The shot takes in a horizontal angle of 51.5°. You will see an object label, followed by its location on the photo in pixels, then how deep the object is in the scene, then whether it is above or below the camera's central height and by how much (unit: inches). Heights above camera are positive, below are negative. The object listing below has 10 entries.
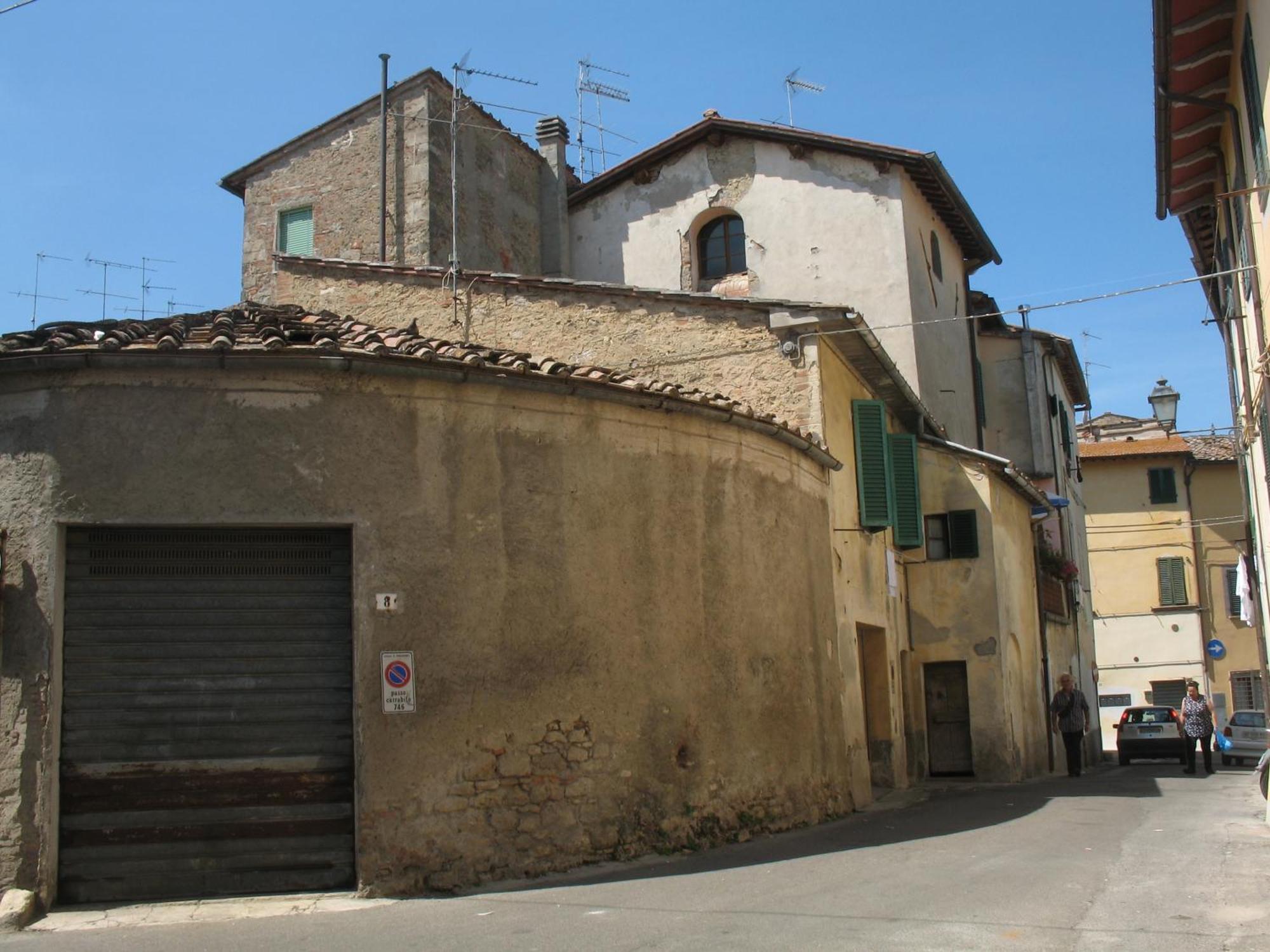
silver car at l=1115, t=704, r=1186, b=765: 1079.0 -64.5
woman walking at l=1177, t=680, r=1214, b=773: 869.8 -41.7
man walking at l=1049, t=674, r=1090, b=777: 868.0 -38.7
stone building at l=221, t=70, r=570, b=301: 919.7 +353.3
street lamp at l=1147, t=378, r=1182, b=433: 1175.6 +224.0
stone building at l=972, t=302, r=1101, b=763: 1120.8 +207.6
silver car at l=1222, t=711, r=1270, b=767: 1055.6 -66.5
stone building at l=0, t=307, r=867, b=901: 374.6 +19.8
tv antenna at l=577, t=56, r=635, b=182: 1098.7 +490.9
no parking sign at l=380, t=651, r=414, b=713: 387.2 +0.7
